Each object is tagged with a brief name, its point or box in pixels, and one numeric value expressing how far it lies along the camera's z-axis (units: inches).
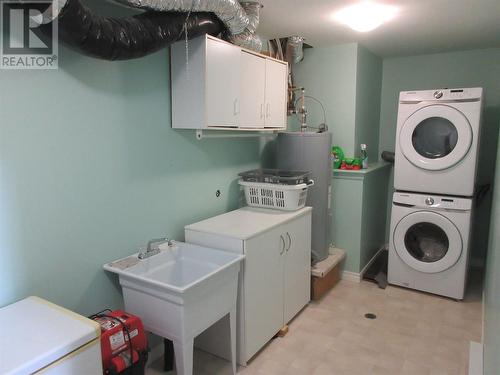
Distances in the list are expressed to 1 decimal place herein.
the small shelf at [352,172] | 135.2
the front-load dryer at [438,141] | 119.9
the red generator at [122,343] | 62.9
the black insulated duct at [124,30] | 57.9
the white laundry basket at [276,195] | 107.3
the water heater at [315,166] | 122.0
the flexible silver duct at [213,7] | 68.6
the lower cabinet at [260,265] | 88.7
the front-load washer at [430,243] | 123.5
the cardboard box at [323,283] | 124.6
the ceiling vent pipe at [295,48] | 128.3
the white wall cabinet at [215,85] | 86.2
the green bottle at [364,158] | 141.6
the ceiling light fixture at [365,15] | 96.6
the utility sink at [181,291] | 70.3
